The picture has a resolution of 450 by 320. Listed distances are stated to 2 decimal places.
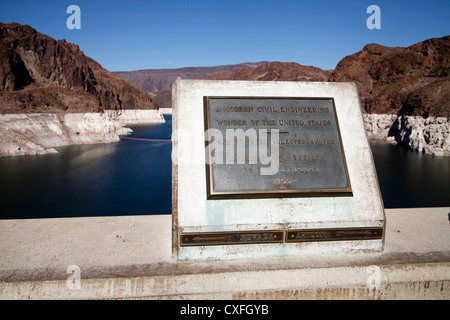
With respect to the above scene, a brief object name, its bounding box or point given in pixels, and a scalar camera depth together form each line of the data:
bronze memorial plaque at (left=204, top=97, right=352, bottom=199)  3.58
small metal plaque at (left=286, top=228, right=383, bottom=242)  3.49
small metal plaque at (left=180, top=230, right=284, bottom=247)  3.37
